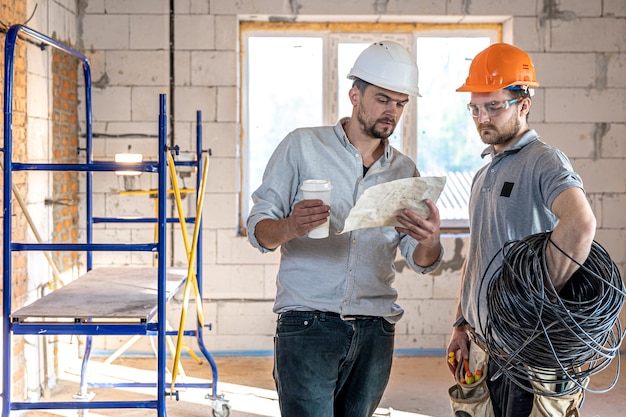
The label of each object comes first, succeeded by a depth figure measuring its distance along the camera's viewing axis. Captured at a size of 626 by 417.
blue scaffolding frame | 2.72
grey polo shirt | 2.08
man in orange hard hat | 1.99
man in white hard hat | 2.21
